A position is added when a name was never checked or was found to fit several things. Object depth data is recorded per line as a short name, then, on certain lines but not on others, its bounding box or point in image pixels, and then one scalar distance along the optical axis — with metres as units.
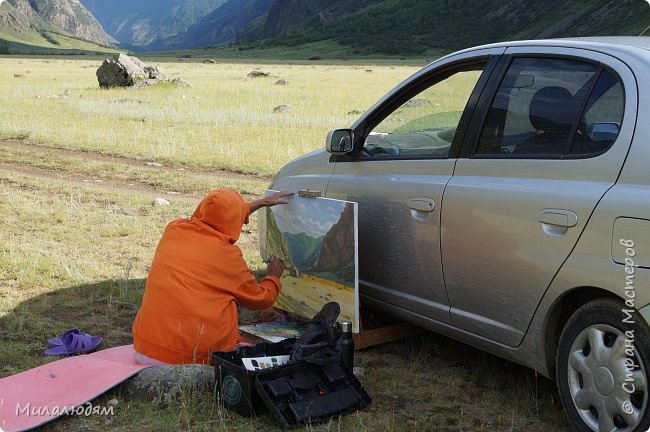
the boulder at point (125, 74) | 33.03
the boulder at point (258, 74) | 48.89
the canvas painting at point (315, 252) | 5.59
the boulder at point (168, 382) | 4.89
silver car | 3.82
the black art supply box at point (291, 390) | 4.52
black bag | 4.75
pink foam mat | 4.68
